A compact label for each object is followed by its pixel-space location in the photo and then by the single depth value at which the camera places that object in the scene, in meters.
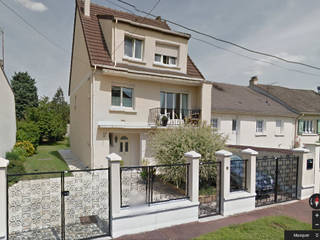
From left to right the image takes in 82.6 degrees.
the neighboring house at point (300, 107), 18.95
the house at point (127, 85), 9.86
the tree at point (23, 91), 39.03
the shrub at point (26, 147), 13.77
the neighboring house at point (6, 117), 10.70
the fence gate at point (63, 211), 4.37
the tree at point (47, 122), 21.69
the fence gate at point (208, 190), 5.54
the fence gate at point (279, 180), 6.51
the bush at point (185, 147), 6.88
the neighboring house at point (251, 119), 15.36
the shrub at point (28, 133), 16.31
